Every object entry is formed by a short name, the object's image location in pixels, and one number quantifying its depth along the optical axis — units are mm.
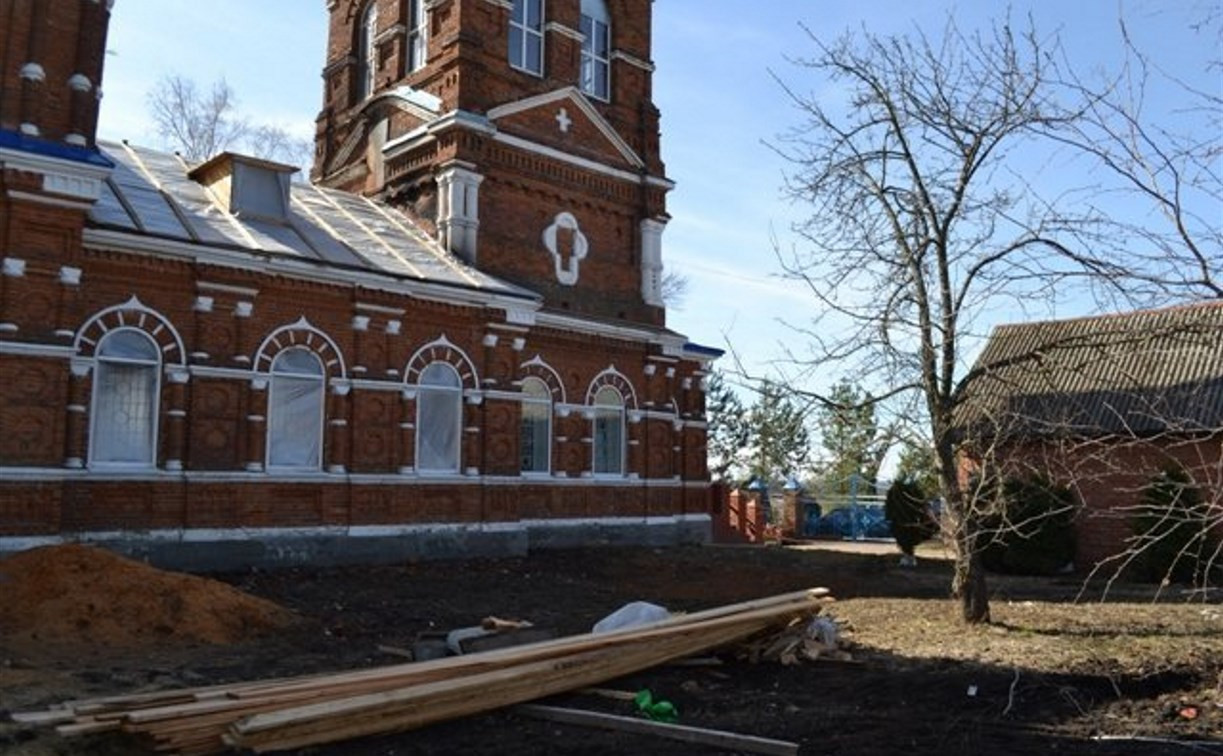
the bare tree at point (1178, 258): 6242
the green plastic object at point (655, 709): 7836
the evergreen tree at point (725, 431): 49691
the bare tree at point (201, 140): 33156
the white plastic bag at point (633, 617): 10016
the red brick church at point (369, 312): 13945
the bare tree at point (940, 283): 11266
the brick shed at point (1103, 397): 9500
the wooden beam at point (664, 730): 6594
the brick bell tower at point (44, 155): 13461
